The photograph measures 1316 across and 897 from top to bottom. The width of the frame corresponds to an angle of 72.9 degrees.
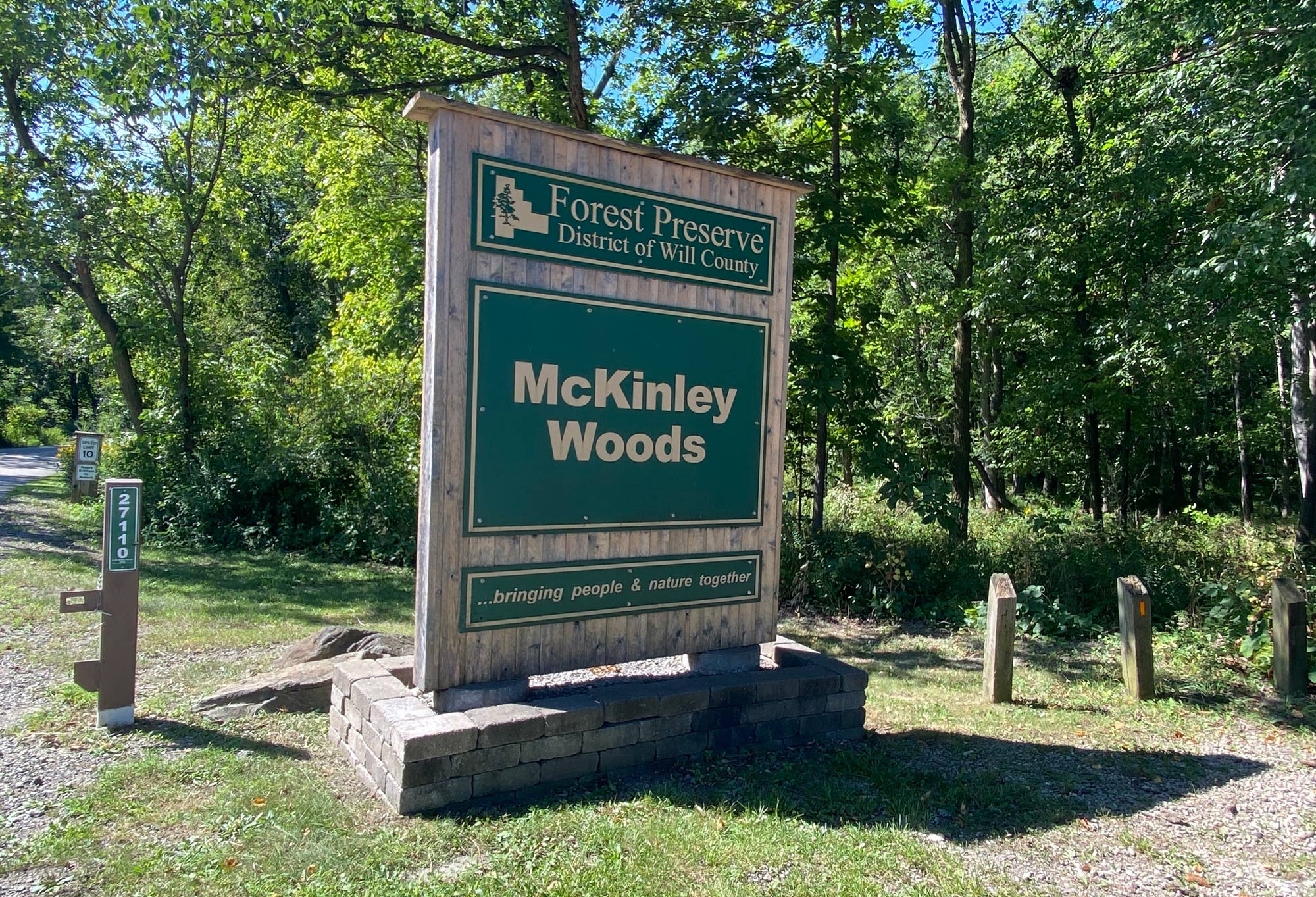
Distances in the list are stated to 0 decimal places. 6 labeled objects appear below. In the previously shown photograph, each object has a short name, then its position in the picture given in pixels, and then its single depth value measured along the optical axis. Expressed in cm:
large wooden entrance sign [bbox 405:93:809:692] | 450
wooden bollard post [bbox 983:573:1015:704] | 654
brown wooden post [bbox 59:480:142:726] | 528
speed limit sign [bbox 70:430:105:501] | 1121
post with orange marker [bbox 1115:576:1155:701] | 650
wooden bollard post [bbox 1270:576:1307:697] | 639
